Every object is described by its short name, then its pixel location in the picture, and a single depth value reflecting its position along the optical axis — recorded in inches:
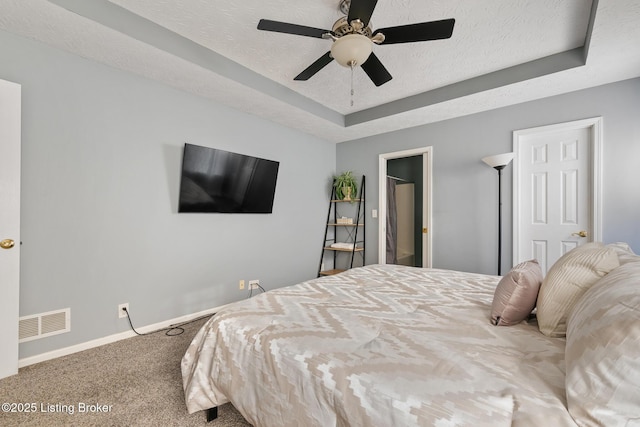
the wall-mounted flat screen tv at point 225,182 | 114.6
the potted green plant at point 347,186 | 171.6
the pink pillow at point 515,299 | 49.8
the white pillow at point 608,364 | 25.5
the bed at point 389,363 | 29.7
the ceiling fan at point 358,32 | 66.6
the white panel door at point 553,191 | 112.0
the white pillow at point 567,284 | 44.3
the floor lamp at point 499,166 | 115.3
